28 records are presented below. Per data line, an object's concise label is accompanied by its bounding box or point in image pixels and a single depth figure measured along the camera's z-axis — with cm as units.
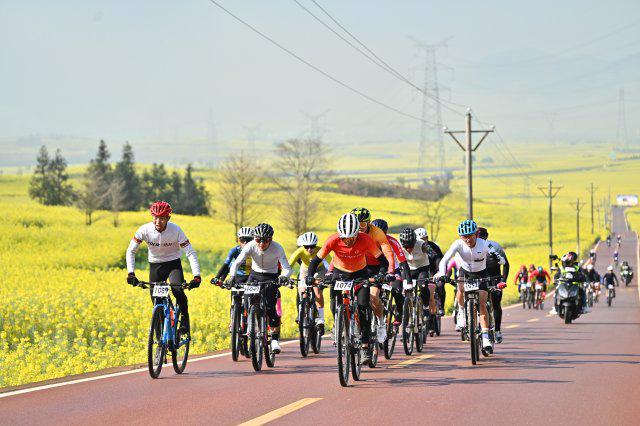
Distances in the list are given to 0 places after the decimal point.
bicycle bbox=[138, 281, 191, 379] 1302
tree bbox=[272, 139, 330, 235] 9562
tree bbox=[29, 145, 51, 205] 14188
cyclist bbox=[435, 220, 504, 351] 1488
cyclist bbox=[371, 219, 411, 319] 1492
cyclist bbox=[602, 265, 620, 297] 5188
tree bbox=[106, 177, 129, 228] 9998
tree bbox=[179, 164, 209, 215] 12950
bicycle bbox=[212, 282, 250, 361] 1438
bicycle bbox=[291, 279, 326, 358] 1610
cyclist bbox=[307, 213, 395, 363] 1261
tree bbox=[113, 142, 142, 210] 13112
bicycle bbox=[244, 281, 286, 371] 1378
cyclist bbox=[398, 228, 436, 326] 1834
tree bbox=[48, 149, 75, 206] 13962
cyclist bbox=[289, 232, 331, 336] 1612
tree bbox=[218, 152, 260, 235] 9894
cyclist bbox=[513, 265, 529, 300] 4431
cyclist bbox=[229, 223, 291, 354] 1459
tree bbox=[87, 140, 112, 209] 12456
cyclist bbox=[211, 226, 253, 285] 1532
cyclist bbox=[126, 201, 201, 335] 1327
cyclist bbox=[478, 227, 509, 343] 1559
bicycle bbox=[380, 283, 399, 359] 1530
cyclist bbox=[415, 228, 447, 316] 1892
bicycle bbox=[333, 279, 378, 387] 1185
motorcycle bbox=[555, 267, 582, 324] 2684
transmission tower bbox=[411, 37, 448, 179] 13850
